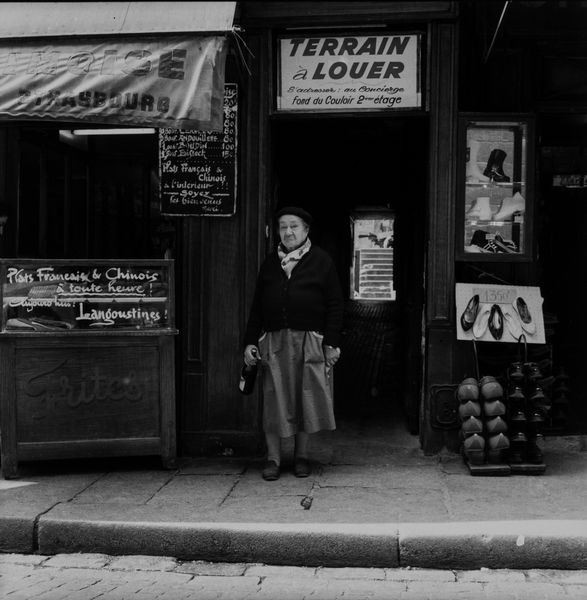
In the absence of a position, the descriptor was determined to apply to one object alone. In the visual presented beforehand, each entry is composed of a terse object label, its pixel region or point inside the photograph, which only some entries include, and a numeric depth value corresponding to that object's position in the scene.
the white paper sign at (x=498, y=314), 6.27
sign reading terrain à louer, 6.37
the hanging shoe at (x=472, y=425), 5.93
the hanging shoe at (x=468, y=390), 5.97
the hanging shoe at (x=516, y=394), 5.97
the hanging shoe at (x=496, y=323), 6.27
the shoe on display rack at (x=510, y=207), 6.41
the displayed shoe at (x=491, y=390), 5.93
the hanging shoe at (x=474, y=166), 6.40
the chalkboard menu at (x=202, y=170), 6.48
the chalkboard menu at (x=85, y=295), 5.95
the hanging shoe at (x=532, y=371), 6.04
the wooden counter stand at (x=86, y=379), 5.95
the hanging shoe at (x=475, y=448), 5.95
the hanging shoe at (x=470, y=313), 6.27
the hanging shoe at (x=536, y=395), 5.99
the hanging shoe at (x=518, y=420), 5.99
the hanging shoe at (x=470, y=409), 5.95
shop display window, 6.39
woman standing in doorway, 6.00
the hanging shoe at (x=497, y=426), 5.91
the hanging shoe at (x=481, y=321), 6.26
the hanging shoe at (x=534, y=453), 6.07
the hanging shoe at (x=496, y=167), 6.41
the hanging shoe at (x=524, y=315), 6.32
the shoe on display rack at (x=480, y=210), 6.41
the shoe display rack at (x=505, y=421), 5.95
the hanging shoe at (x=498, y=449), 5.93
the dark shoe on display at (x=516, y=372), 6.00
